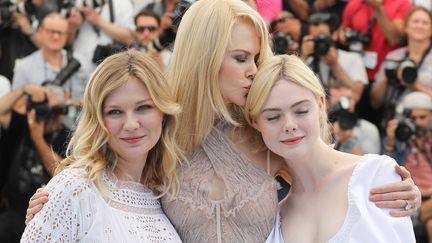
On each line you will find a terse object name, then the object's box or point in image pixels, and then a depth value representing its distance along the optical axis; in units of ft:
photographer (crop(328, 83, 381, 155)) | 37.47
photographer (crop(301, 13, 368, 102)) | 38.63
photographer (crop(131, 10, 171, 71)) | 38.58
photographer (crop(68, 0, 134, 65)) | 38.65
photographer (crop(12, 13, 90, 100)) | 37.65
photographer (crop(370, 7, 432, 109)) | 37.93
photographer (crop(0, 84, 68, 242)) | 36.60
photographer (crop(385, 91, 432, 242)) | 37.11
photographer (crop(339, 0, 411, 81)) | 39.14
